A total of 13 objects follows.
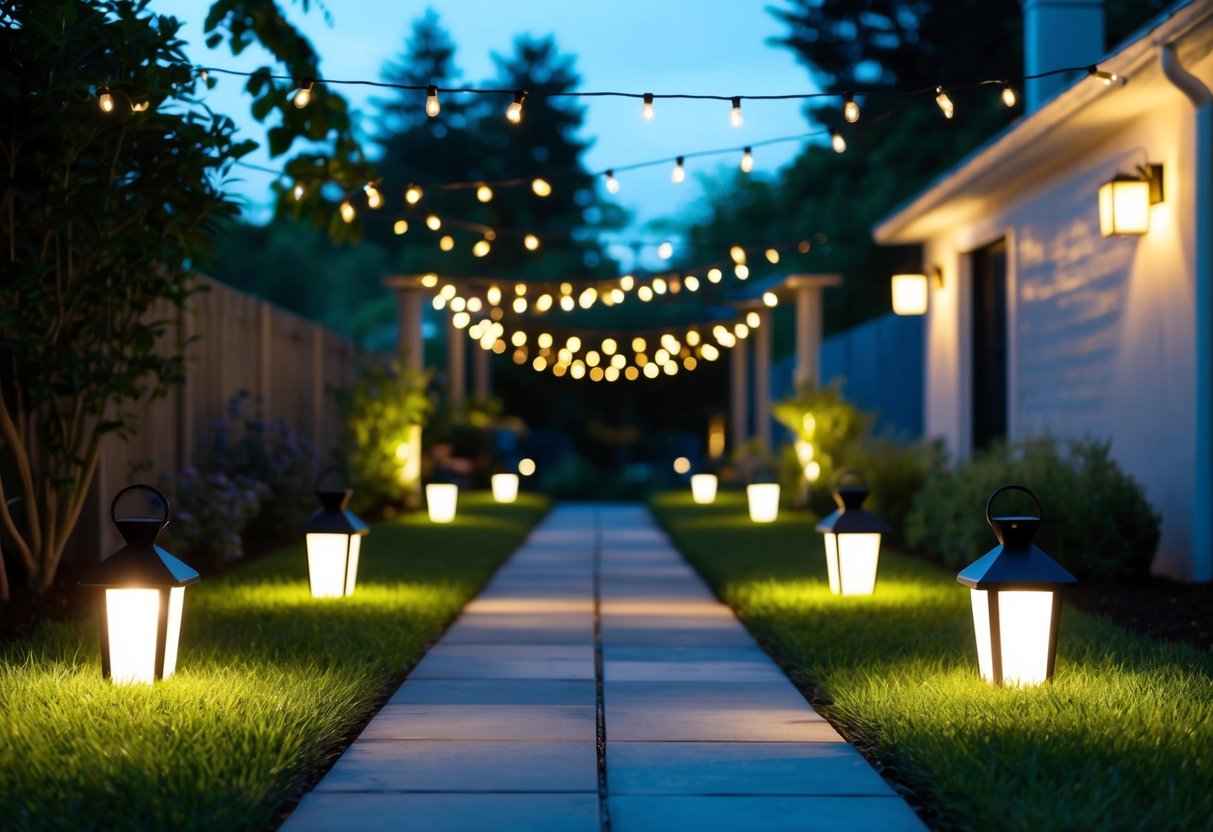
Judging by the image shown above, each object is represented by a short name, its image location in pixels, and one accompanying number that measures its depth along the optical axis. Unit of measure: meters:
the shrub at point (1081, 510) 8.76
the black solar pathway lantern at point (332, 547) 8.22
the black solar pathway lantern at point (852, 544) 8.38
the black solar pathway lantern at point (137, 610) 5.28
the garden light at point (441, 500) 15.30
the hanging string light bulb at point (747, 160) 9.09
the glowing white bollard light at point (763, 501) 15.27
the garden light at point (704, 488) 19.16
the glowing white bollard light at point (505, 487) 19.61
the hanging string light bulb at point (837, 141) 8.79
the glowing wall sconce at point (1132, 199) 8.88
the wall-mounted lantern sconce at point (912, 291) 14.34
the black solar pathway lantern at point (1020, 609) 5.27
